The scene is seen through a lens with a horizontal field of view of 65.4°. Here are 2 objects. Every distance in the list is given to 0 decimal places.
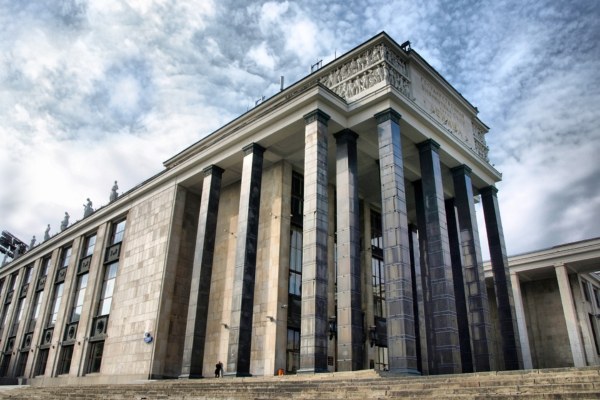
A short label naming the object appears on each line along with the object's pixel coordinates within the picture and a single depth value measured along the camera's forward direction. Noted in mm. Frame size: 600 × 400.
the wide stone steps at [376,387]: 9359
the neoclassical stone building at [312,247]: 21484
